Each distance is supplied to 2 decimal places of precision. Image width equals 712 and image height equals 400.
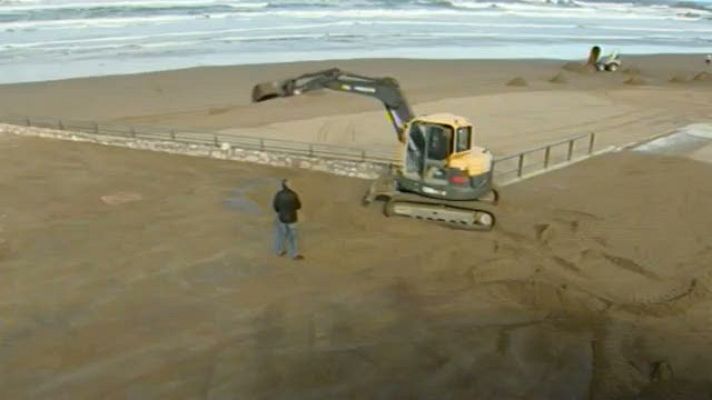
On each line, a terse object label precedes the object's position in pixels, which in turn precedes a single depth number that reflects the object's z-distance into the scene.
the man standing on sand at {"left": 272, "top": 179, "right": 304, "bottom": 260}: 11.05
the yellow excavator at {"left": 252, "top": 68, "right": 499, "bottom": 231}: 12.92
